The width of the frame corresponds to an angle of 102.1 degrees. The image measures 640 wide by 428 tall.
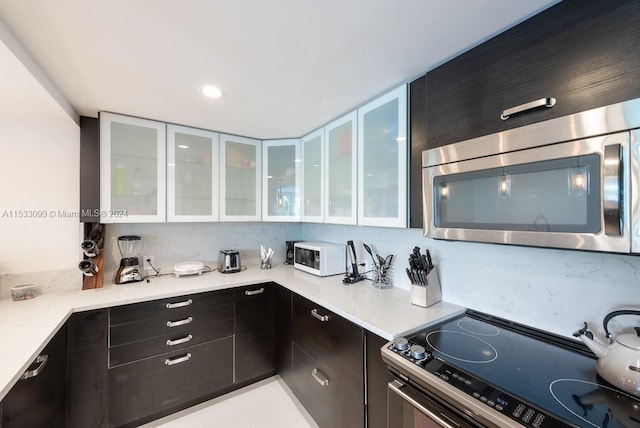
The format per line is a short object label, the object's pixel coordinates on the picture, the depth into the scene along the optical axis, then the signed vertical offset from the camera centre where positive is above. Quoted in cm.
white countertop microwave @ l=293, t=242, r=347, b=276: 225 -39
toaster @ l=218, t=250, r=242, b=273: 240 -43
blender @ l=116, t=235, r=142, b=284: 205 -36
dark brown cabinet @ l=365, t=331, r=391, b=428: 122 -81
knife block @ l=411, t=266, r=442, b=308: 153 -47
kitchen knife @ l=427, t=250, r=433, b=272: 160 -30
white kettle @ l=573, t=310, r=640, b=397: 79 -48
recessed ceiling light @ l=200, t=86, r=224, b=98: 155 +76
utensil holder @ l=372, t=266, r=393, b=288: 193 -49
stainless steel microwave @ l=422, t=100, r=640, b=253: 73 +10
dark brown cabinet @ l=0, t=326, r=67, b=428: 100 -79
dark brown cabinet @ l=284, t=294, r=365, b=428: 138 -93
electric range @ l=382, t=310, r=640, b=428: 74 -57
